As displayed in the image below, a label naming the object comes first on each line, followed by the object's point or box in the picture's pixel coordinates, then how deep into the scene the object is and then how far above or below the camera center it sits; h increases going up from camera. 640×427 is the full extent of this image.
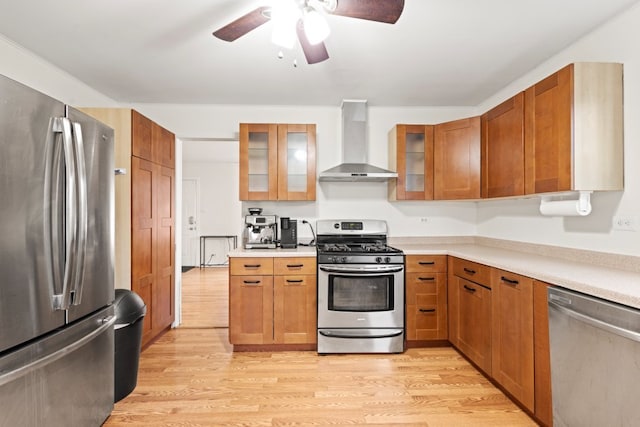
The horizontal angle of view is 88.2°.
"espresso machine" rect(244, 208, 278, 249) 3.31 -0.16
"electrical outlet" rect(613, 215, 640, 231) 1.93 -0.05
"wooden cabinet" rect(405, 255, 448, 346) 2.99 -0.77
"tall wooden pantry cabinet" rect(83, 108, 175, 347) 2.65 +0.02
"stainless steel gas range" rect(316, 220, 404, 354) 2.90 -0.77
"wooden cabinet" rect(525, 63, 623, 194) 1.94 +0.52
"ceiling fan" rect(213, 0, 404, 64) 1.51 +0.98
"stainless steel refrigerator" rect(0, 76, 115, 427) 1.27 -0.19
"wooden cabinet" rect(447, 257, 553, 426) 1.84 -0.77
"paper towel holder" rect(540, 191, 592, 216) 2.08 +0.05
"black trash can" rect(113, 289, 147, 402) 2.16 -0.83
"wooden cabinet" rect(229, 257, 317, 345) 2.94 -0.76
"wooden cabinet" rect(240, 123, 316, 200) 3.29 +0.54
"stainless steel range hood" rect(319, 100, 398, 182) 3.47 +0.85
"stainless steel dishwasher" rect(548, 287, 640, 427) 1.32 -0.66
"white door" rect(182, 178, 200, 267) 7.29 -0.14
